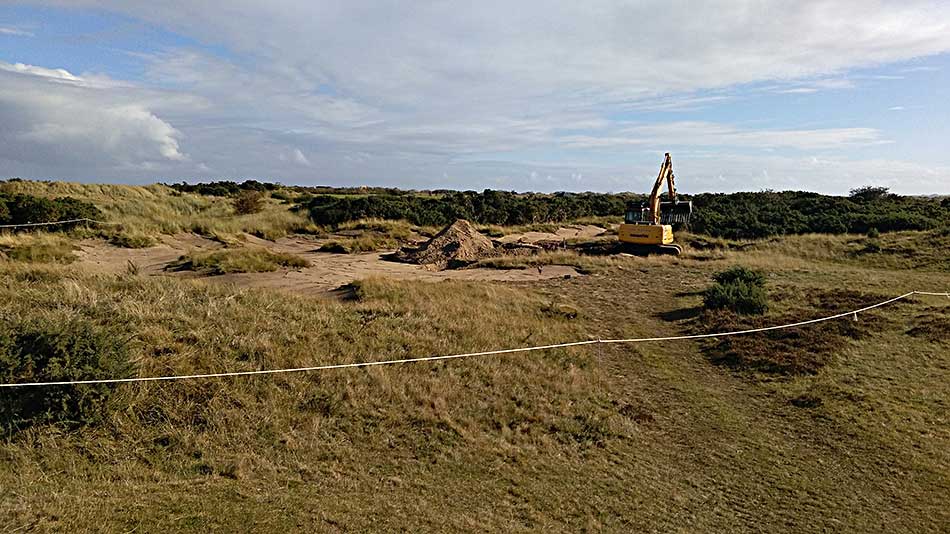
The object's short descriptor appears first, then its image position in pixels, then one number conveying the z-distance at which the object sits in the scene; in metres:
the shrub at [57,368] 6.57
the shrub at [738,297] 14.98
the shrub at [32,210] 19.48
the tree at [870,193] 57.69
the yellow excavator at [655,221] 25.25
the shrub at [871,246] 26.78
